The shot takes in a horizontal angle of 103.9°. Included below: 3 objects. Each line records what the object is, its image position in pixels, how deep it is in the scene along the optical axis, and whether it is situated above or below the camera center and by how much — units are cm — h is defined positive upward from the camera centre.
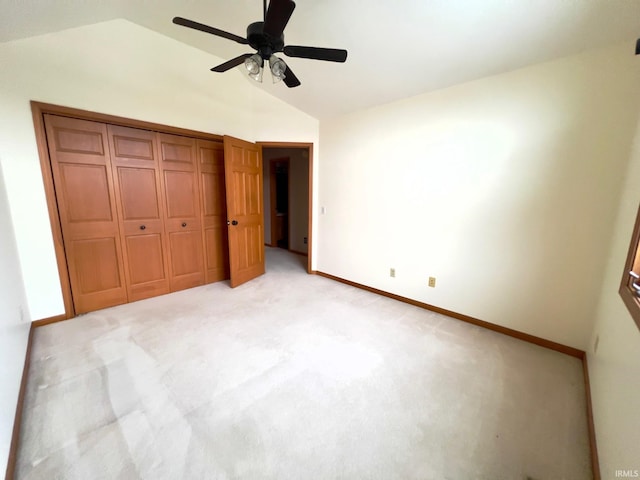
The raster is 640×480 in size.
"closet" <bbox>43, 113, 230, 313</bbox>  240 -16
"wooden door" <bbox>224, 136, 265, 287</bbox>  314 -18
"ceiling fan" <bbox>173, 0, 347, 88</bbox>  127 +90
